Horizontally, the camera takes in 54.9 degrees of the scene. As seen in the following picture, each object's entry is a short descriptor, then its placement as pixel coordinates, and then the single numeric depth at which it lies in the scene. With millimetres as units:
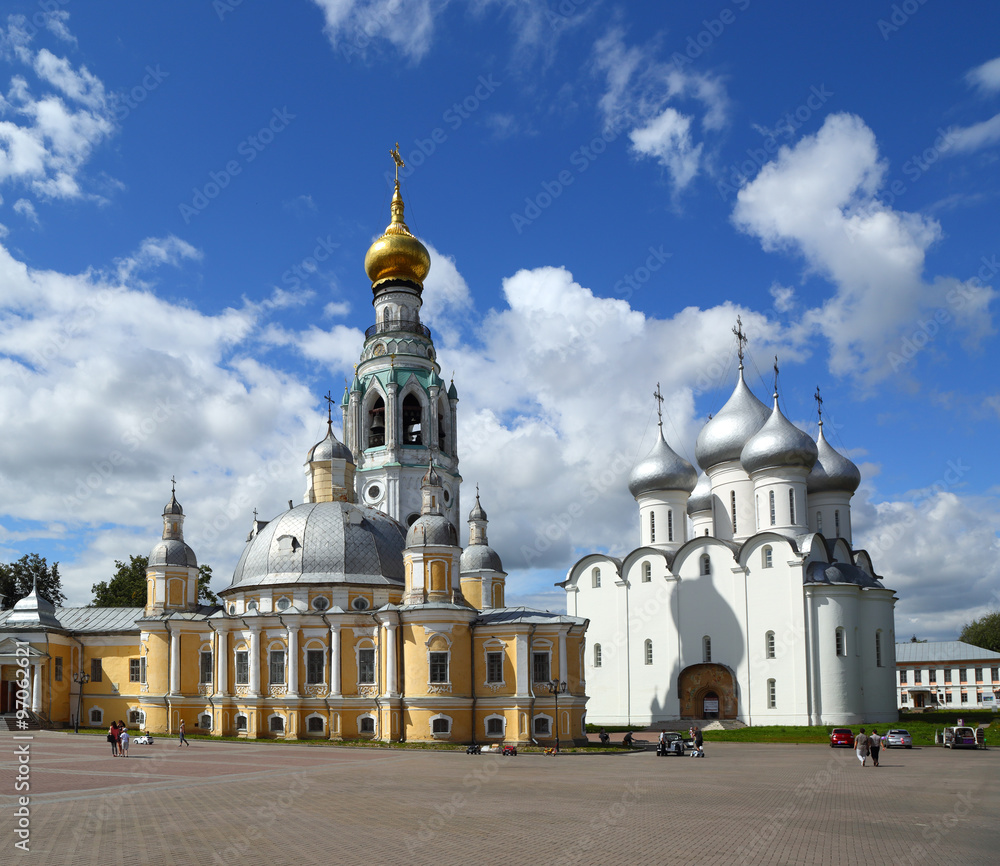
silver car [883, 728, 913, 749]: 35312
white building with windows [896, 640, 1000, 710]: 80000
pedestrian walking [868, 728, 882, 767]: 27703
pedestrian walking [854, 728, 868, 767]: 27812
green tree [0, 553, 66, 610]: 62844
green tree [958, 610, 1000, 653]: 90875
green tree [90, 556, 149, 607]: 67500
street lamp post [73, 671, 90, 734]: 50250
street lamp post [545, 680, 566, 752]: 38594
